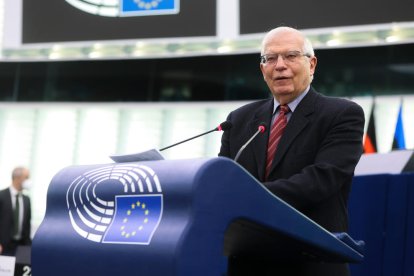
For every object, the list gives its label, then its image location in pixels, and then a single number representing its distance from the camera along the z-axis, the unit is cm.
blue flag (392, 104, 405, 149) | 751
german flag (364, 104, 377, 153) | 805
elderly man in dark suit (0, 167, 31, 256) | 725
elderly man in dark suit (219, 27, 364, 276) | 196
